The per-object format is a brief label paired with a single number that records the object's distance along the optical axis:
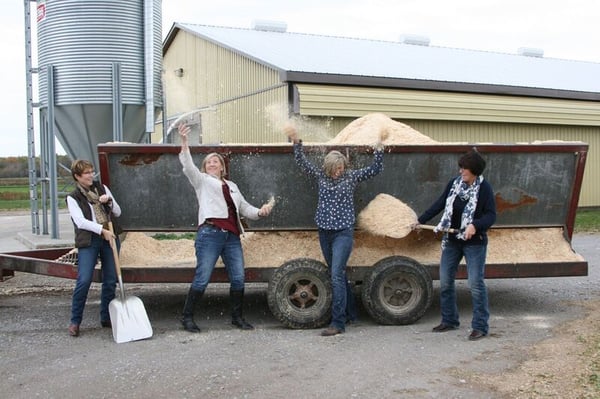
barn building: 14.76
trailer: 6.82
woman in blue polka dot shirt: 6.38
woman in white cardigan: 6.45
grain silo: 11.87
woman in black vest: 6.34
